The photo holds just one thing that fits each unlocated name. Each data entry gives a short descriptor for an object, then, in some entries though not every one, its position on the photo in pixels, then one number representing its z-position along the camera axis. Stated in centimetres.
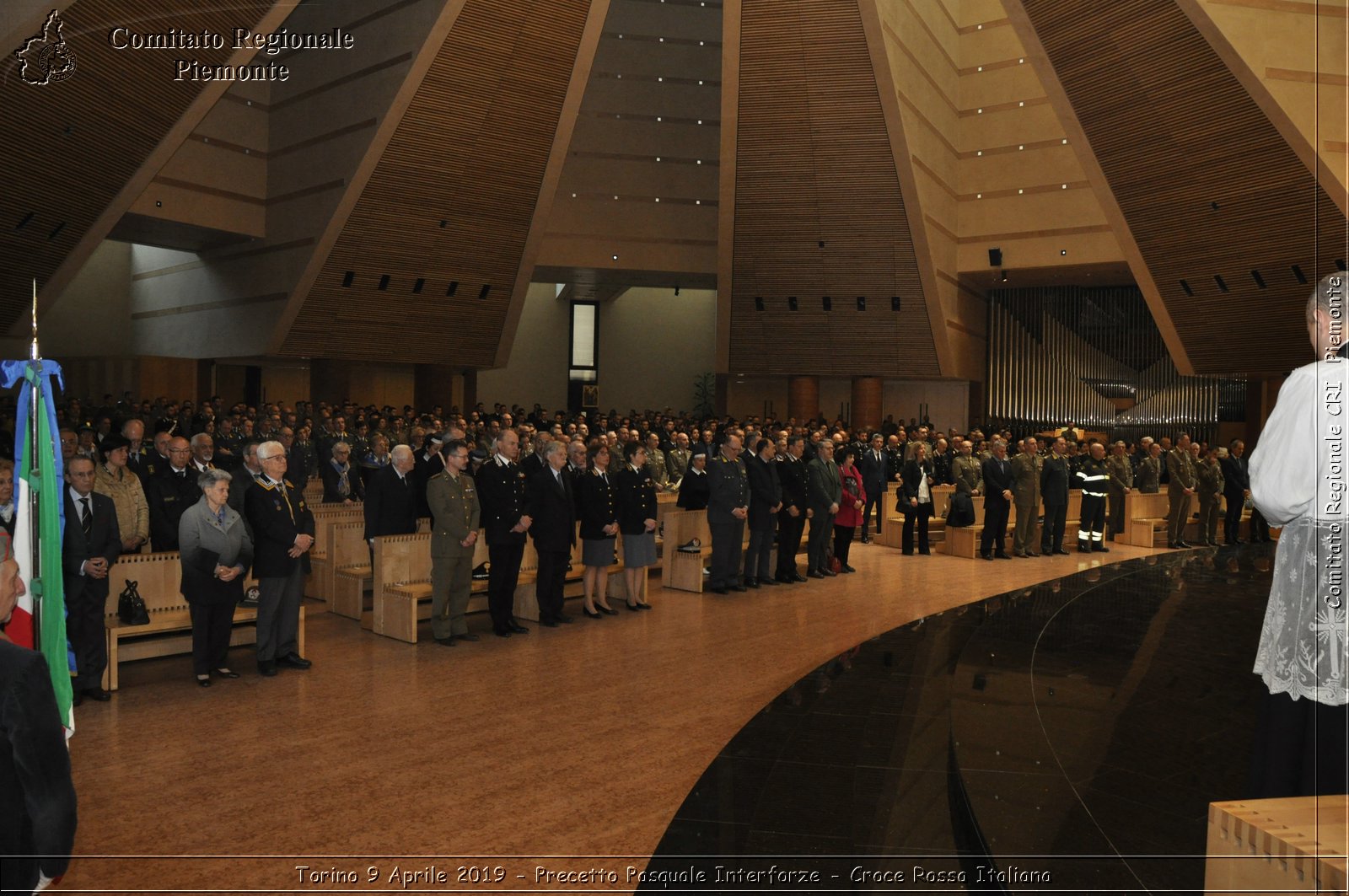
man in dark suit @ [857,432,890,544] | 1337
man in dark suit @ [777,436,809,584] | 991
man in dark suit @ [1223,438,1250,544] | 1361
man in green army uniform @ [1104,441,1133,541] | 1375
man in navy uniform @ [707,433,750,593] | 903
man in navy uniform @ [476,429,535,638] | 721
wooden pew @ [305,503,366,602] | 819
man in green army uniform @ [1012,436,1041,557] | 1198
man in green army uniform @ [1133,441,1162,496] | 1399
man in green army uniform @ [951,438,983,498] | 1222
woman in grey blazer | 566
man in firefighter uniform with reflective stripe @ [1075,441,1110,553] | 1253
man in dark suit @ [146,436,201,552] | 691
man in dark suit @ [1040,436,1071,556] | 1212
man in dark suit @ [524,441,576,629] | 748
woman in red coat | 1052
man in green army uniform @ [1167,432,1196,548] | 1342
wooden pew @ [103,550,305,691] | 605
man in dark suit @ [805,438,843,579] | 1004
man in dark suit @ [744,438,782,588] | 941
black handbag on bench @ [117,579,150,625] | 594
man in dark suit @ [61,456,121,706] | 527
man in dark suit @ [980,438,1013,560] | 1156
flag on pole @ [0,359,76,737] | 327
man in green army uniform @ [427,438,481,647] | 689
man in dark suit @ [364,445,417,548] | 766
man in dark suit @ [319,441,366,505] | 973
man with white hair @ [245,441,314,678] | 601
